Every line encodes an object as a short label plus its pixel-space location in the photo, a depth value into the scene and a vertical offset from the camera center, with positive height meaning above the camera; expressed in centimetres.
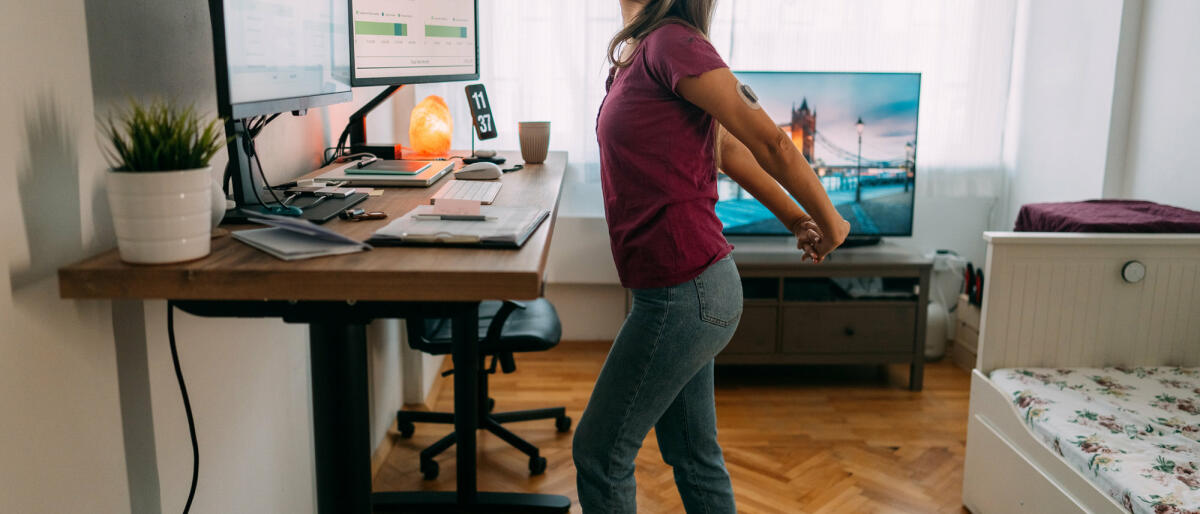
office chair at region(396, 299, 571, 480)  230 -61
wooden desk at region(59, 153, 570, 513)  93 -19
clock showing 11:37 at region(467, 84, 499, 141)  242 +0
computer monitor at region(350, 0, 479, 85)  183 +16
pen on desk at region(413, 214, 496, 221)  118 -14
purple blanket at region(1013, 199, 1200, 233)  231 -27
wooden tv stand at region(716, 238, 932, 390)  320 -73
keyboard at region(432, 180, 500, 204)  148 -14
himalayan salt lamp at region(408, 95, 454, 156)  234 -5
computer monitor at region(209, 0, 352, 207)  109 +7
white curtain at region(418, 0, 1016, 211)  343 +26
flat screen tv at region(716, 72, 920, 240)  326 -10
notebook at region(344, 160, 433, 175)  170 -12
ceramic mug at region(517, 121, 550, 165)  224 -7
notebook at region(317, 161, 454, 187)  165 -13
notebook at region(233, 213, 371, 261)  99 -16
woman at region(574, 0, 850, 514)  122 -15
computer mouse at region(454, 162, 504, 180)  182 -13
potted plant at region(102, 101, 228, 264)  94 -9
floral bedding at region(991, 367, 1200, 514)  165 -67
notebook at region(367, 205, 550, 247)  106 -15
